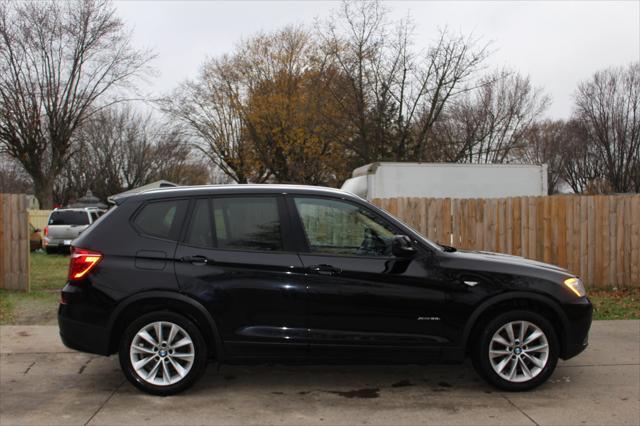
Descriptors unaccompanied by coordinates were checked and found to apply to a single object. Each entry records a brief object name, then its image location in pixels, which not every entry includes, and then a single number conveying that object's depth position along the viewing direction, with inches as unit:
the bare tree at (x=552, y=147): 2000.5
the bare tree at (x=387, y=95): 1089.4
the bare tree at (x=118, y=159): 2094.0
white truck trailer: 515.2
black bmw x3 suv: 194.1
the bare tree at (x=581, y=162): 1887.3
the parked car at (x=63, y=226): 799.1
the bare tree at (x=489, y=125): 1320.1
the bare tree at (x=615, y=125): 1721.2
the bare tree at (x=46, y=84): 1283.1
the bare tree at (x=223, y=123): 1576.0
